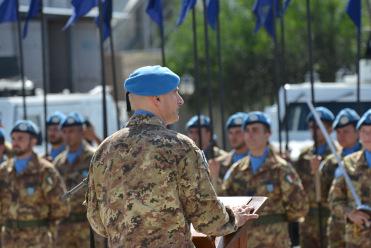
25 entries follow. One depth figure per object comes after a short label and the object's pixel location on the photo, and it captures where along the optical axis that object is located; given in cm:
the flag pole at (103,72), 1382
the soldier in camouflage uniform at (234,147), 1803
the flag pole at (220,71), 1773
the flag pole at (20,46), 1745
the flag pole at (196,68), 1700
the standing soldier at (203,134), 1893
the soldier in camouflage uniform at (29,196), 1602
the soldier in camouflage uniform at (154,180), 898
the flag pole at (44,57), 1803
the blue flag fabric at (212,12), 1896
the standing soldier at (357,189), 1362
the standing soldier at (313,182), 1739
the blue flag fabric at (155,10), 1844
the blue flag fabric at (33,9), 1832
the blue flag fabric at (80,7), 1677
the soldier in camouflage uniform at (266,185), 1448
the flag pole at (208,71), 1701
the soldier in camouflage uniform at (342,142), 1653
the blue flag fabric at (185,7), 1755
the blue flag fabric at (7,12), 1868
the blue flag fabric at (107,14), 1682
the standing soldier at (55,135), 1994
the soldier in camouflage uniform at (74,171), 1818
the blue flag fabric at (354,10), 1782
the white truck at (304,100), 2517
